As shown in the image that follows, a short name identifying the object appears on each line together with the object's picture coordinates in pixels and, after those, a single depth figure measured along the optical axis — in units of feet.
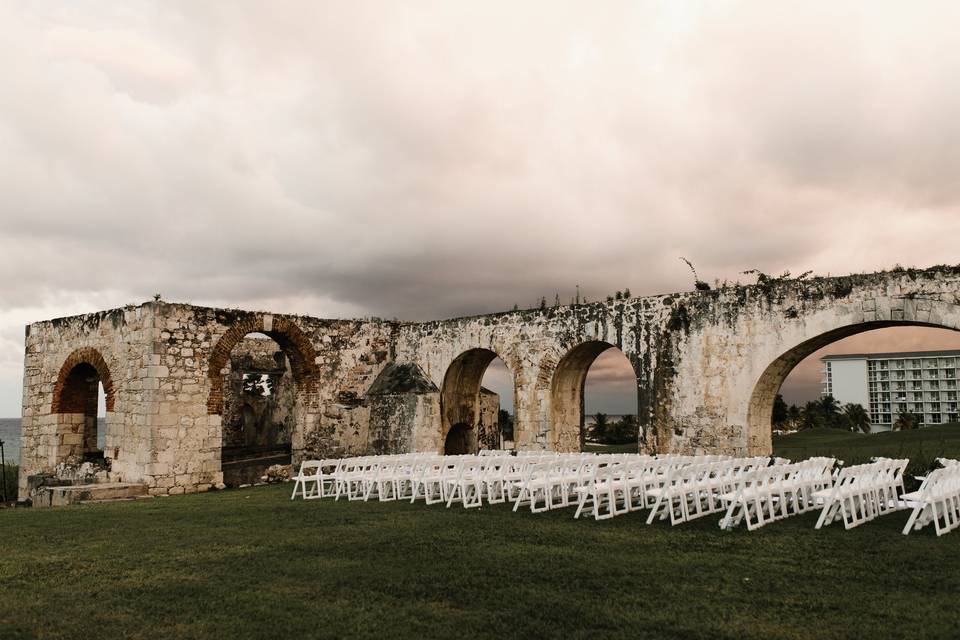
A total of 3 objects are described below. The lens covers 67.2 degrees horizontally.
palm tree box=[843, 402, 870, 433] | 212.64
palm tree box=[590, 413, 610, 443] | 170.60
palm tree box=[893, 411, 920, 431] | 181.88
